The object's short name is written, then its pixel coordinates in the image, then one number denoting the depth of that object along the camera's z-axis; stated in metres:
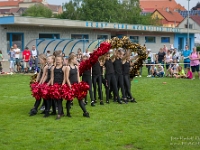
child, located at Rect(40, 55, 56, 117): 10.70
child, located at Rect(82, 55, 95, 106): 12.41
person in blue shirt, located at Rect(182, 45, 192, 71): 23.12
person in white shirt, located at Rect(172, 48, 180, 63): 24.36
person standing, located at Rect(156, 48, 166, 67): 24.36
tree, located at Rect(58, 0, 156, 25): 73.25
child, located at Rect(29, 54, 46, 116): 10.84
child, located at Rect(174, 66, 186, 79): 22.36
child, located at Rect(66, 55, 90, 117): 10.50
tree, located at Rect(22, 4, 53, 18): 81.62
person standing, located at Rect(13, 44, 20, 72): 25.59
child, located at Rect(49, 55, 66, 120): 10.43
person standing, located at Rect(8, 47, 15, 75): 25.33
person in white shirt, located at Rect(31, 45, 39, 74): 25.45
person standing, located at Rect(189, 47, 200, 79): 21.53
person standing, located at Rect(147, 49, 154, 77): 23.88
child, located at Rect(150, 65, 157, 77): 23.50
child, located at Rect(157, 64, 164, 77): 23.28
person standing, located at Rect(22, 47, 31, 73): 25.73
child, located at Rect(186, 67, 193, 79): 21.86
